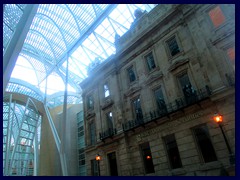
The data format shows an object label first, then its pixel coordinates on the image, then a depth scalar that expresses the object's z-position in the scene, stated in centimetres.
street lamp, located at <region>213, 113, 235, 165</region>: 1073
